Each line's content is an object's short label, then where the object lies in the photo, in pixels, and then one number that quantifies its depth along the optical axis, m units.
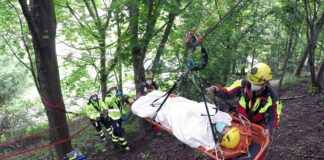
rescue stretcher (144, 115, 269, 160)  4.29
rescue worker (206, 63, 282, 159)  4.44
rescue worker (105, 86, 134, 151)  7.88
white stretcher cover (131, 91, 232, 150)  4.64
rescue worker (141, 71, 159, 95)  8.09
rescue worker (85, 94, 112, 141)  8.06
